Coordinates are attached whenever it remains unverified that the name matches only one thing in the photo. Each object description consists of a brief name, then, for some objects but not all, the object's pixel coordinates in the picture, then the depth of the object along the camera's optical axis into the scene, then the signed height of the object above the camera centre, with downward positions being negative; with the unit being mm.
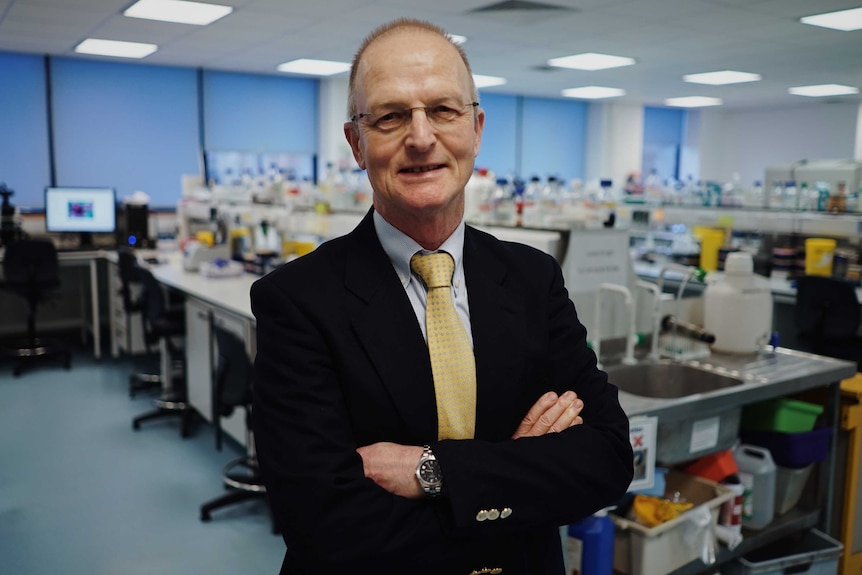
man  976 -284
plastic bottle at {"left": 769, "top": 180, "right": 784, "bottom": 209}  4938 +42
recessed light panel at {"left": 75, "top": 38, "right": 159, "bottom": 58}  6340 +1326
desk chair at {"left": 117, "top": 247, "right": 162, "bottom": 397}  4504 -689
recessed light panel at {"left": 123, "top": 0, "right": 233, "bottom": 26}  5016 +1327
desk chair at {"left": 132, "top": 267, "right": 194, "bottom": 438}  4031 -823
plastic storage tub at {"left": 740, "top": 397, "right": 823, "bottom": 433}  2318 -703
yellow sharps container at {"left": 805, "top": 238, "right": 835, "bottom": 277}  4531 -342
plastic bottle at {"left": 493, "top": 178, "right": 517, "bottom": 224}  2596 -24
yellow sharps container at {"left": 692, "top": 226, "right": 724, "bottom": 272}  5055 -327
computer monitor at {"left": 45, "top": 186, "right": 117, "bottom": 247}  5906 -171
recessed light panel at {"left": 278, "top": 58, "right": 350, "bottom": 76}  7477 +1391
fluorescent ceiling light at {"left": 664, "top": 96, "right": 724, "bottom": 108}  10426 +1501
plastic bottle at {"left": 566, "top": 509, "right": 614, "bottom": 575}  1837 -907
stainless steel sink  2324 -598
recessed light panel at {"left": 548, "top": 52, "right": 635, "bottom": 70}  7047 +1417
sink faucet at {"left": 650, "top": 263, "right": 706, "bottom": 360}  2334 -331
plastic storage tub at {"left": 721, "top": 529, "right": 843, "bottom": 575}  2231 -1162
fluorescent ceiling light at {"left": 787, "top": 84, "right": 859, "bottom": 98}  8977 +1478
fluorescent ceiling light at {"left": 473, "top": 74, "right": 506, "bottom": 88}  8555 +1442
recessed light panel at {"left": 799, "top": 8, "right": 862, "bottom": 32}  5105 +1371
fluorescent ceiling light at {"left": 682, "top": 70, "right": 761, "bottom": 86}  8031 +1447
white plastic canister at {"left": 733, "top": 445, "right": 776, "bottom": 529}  2277 -936
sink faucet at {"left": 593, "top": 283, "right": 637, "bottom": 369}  2291 -450
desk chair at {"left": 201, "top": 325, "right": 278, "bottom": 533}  3012 -854
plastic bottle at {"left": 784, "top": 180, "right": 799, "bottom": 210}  4840 +36
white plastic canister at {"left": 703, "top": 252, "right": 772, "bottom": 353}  2514 -384
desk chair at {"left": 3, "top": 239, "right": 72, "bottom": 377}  5125 -626
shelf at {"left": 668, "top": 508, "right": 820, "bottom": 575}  2064 -1068
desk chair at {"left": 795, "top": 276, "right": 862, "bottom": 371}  4034 -665
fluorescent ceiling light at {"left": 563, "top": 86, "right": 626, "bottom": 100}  9438 +1475
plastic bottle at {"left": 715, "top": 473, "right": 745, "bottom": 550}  2137 -971
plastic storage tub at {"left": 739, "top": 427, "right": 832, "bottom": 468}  2301 -802
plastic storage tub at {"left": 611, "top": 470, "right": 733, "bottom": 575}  1905 -954
